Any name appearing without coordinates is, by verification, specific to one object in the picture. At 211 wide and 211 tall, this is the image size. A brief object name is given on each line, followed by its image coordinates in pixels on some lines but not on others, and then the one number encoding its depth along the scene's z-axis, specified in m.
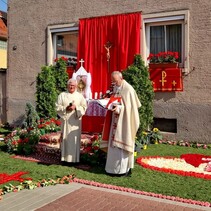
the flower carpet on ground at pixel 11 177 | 6.49
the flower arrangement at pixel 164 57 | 10.72
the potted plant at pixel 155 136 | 10.69
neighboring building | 15.49
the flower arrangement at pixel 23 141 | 9.09
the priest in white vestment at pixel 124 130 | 6.80
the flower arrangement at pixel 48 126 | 10.28
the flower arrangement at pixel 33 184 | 5.91
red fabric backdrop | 11.46
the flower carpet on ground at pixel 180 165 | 7.05
